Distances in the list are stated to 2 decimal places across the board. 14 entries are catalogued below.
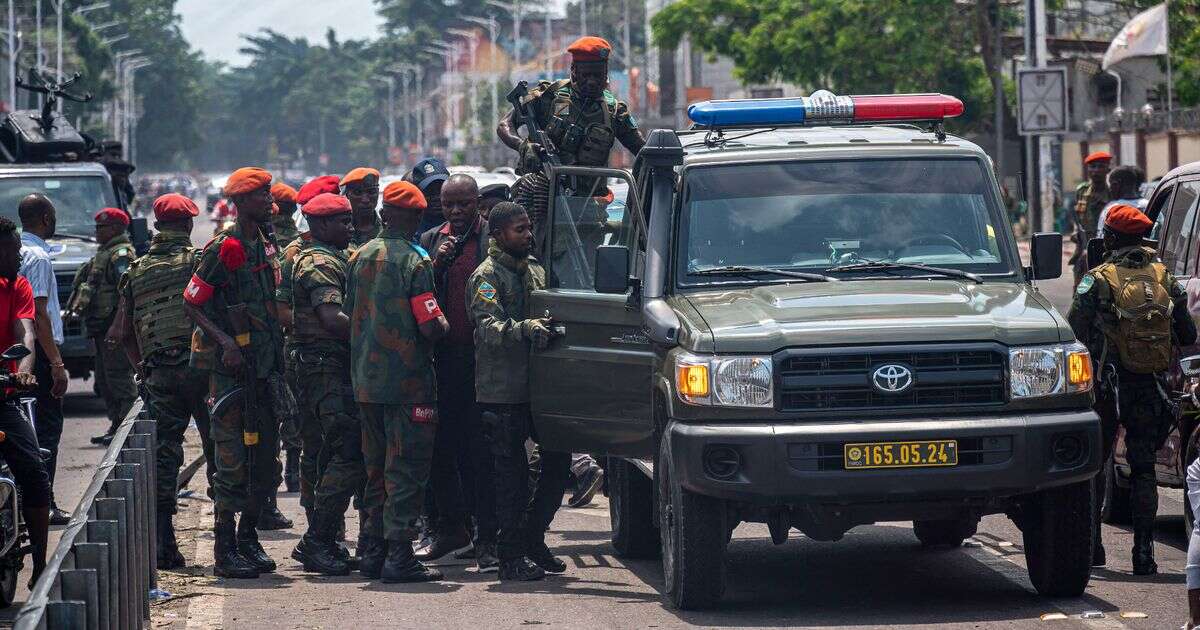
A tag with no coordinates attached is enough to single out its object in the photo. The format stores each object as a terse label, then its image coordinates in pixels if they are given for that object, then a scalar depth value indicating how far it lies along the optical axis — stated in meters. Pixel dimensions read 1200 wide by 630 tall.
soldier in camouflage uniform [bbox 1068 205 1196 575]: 17.64
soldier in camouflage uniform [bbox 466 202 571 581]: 18.25
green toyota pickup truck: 15.13
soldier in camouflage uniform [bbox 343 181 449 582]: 18.00
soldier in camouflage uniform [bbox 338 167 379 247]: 21.17
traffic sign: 48.06
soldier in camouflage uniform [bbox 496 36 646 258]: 22.37
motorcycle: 16.61
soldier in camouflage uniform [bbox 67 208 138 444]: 27.87
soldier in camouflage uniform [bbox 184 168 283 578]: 18.58
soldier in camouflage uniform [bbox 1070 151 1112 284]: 33.28
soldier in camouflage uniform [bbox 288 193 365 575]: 18.73
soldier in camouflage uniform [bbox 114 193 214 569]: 19.20
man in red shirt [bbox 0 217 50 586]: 17.12
